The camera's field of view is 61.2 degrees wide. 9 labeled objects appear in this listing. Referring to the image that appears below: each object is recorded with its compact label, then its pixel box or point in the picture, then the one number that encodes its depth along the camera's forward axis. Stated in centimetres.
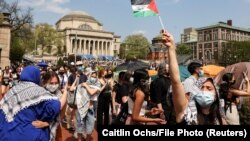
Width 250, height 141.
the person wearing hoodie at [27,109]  218
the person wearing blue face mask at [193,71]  368
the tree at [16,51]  3385
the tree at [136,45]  6263
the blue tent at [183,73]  848
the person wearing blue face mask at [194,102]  187
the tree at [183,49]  6585
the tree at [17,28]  2879
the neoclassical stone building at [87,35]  7007
